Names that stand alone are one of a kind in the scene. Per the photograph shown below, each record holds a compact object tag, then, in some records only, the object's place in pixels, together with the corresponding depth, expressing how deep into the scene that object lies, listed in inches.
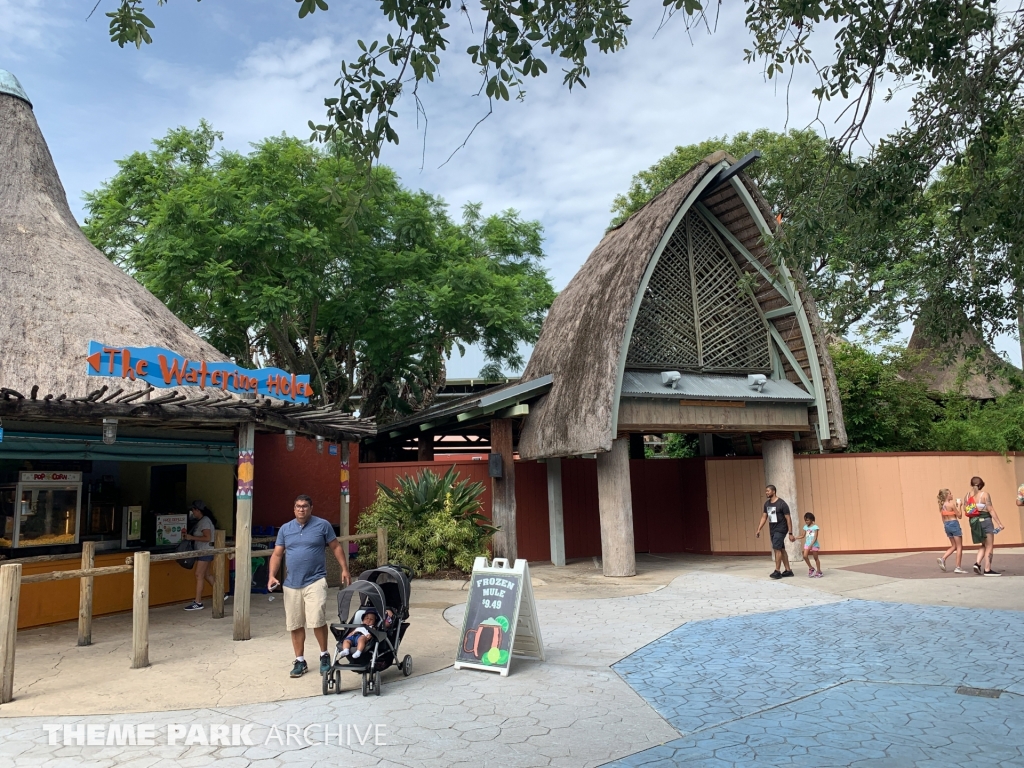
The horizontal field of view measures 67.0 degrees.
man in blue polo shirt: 291.3
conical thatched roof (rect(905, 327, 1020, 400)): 814.6
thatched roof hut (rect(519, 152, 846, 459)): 531.2
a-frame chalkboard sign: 291.6
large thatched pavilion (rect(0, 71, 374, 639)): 351.9
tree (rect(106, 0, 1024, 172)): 223.3
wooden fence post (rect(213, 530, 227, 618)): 421.1
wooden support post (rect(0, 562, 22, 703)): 260.1
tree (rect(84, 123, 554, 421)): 665.6
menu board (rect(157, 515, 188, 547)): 477.4
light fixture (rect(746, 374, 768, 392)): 583.8
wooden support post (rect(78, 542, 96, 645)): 354.0
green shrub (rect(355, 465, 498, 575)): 530.9
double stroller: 261.9
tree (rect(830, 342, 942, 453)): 773.3
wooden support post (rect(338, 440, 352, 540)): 492.7
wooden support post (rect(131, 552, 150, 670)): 306.0
